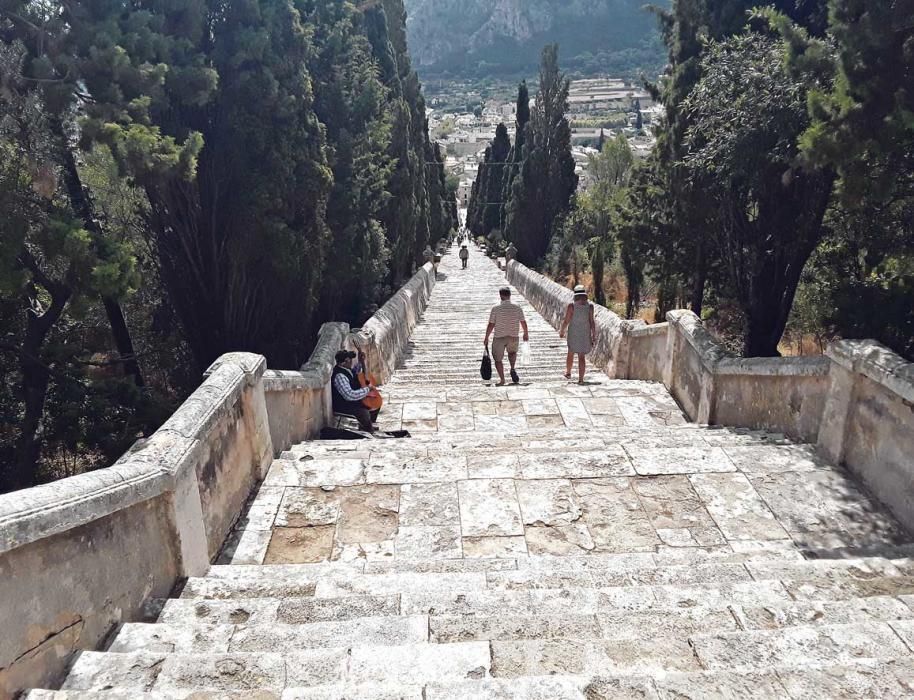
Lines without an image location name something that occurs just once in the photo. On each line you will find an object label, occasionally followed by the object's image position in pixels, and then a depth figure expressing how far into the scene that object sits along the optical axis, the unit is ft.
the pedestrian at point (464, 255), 113.91
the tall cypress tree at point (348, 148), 36.47
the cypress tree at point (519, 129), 123.13
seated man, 23.91
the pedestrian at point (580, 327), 30.76
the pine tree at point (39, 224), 19.56
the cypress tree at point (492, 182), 154.40
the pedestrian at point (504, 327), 31.17
